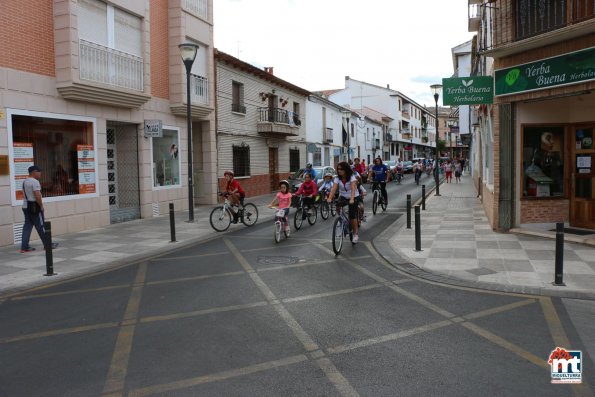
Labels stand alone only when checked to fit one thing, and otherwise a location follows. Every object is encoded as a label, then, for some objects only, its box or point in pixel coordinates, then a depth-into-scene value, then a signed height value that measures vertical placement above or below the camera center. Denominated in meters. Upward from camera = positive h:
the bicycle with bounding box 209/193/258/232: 12.40 -0.97
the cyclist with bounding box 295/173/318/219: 12.60 -0.36
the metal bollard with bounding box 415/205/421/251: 8.95 -1.07
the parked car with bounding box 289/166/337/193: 21.65 +0.04
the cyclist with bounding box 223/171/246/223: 12.41 -0.36
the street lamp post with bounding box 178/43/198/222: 13.10 +2.69
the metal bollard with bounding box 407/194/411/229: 11.60 -0.87
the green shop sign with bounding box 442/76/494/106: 10.97 +1.91
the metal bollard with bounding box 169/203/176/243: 10.74 -1.04
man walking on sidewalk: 9.61 -0.47
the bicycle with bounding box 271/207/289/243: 10.49 -0.98
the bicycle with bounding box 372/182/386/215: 15.51 -0.71
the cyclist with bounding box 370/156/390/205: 15.58 +0.13
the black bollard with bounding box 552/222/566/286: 6.41 -1.08
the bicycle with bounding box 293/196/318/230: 12.65 -0.99
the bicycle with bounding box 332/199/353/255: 8.88 -0.96
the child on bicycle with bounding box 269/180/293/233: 10.73 -0.50
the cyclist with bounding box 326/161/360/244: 9.49 -0.21
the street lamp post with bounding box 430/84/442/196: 21.02 +3.75
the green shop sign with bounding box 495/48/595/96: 8.76 +1.97
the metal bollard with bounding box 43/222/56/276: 7.68 -1.12
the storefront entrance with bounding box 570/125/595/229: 10.62 -0.14
